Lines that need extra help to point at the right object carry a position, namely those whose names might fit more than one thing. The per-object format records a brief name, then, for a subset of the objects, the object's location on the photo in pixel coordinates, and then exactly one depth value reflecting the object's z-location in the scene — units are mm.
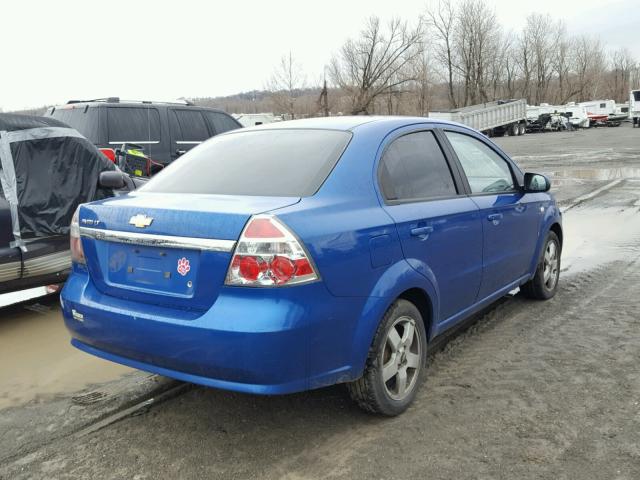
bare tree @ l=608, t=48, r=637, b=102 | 98062
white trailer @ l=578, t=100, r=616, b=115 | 56625
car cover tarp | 5086
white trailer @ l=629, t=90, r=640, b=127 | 49428
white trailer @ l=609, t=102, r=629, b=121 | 57616
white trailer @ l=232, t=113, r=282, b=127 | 37522
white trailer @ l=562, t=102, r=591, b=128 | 52997
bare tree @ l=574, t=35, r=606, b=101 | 85562
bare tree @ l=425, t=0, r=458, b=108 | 67750
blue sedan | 2719
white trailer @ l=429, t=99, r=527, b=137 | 38844
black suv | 8688
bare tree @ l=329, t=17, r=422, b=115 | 53031
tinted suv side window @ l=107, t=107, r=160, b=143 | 8781
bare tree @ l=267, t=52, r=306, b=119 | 49059
